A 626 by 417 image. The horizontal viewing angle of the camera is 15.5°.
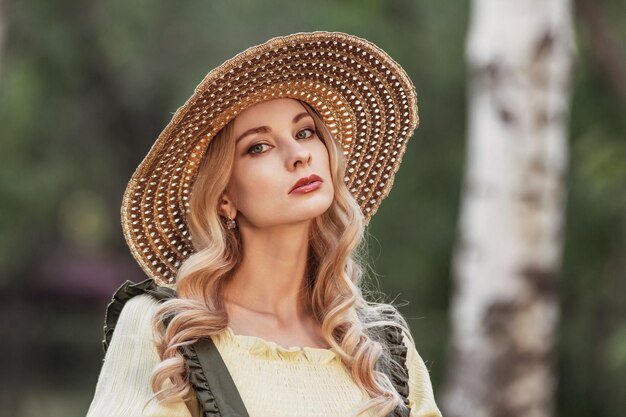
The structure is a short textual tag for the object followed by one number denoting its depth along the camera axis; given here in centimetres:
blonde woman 589
